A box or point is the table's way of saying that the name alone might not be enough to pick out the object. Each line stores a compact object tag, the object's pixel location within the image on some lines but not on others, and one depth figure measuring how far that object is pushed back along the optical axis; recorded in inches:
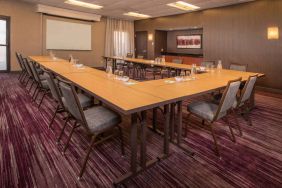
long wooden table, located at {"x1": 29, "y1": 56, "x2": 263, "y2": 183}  68.9
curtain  404.5
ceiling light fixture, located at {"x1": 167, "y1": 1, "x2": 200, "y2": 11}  265.4
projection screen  332.5
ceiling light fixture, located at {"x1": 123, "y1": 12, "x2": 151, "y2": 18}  343.9
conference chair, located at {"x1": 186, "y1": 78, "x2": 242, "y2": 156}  83.9
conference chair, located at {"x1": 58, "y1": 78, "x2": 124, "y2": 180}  70.4
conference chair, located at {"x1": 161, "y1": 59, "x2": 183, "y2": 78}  231.0
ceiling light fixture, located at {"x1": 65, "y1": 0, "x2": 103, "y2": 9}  274.8
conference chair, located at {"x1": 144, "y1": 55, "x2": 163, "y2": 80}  278.6
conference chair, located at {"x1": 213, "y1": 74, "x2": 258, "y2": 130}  104.7
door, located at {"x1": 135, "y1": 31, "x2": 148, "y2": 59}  423.9
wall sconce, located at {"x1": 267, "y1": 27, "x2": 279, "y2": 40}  219.6
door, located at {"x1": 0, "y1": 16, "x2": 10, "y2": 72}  292.7
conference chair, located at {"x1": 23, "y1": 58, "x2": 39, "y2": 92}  161.6
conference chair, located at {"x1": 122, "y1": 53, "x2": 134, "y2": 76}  303.4
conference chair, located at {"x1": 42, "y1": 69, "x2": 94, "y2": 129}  92.3
